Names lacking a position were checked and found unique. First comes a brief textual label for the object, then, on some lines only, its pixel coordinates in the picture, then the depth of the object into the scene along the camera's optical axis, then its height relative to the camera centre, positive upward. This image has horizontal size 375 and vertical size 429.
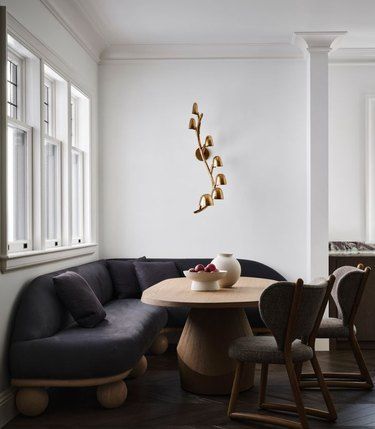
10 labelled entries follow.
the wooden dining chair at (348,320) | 4.23 -0.79
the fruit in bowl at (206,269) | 4.19 -0.39
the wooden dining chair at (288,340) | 3.32 -0.78
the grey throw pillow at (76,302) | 4.16 -0.62
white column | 5.89 +0.53
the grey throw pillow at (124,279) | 5.83 -0.64
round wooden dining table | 4.14 -0.92
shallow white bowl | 4.18 -0.46
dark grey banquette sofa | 3.67 -0.85
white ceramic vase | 4.42 -0.40
